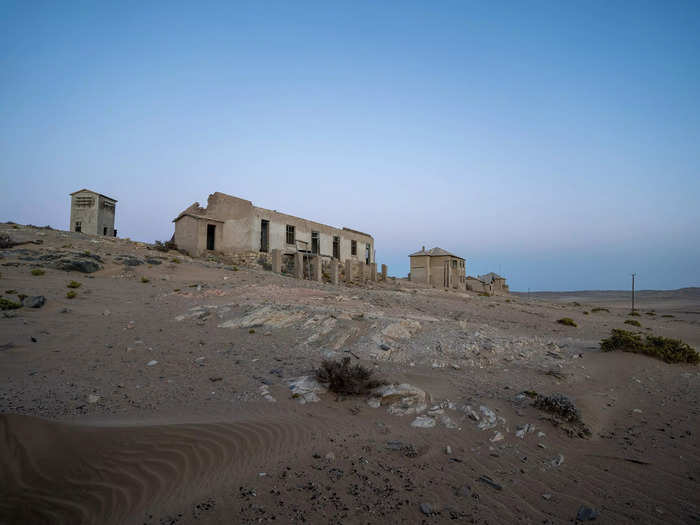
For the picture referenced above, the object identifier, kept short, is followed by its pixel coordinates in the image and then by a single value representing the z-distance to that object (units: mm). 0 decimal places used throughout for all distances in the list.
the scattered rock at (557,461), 3896
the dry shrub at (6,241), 17984
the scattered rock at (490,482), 3457
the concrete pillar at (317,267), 23250
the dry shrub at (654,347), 8395
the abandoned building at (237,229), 26656
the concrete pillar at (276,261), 23266
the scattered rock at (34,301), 10055
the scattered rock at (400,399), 5234
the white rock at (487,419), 4789
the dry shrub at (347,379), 5742
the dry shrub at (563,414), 4660
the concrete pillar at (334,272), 23759
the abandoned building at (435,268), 41156
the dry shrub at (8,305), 9641
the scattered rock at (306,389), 5548
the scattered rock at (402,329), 9295
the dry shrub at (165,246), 24919
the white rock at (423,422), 4801
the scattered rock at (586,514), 3006
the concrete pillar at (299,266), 22806
